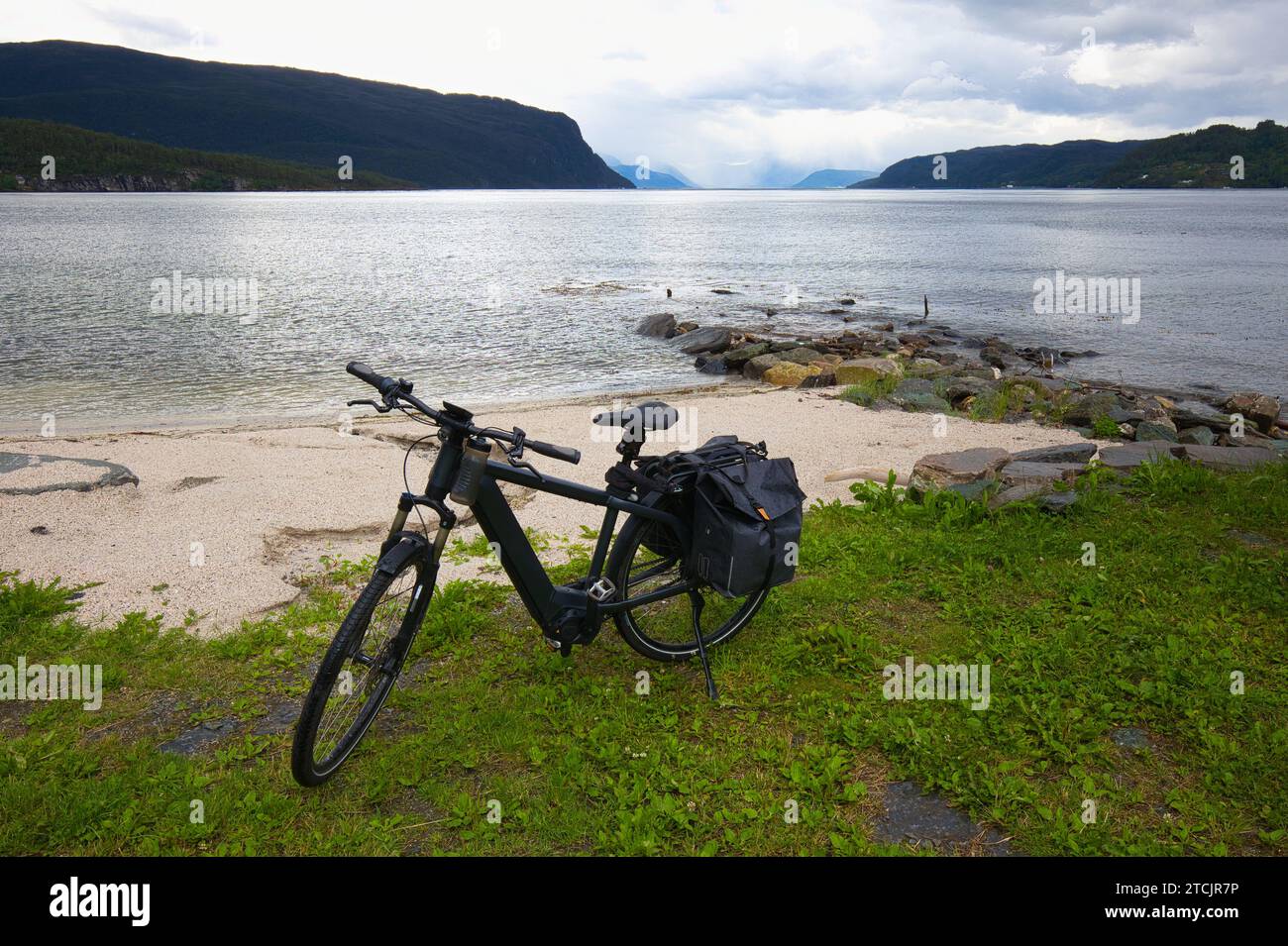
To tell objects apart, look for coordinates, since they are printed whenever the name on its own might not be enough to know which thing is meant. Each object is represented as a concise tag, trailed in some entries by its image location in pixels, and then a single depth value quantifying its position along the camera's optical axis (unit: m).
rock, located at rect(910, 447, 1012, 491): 8.85
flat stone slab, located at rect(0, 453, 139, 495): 8.62
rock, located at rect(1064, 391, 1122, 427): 14.52
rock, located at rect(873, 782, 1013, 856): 4.03
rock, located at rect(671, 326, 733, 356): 24.81
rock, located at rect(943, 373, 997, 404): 16.97
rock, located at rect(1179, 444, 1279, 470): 9.20
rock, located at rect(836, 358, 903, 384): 18.81
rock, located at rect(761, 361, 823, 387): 20.33
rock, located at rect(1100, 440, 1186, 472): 9.38
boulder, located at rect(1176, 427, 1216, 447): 13.94
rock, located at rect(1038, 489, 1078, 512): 7.88
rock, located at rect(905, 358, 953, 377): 20.36
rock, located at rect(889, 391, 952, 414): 14.91
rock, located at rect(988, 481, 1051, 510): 8.08
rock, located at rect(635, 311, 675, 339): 28.28
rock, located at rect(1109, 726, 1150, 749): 4.73
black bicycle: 4.16
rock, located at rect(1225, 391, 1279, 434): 16.22
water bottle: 4.31
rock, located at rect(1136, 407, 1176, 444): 13.22
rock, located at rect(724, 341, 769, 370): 22.58
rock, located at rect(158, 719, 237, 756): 4.69
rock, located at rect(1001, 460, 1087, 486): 8.72
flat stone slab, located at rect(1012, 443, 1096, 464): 9.69
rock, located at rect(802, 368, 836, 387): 18.78
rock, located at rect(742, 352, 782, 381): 21.48
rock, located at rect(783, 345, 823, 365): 22.41
